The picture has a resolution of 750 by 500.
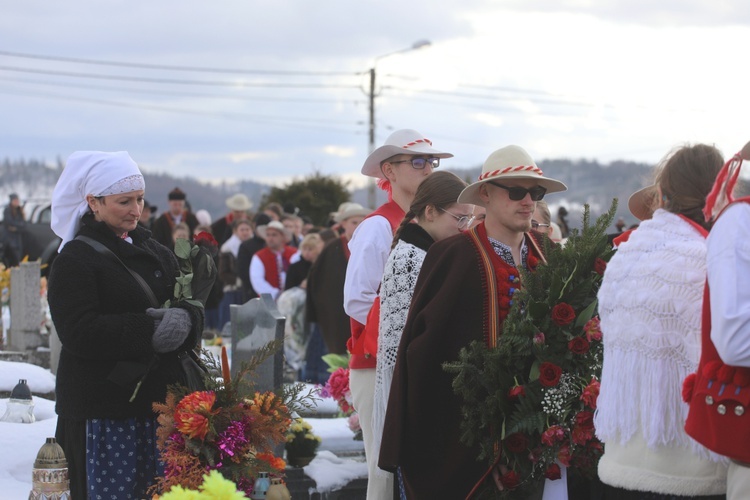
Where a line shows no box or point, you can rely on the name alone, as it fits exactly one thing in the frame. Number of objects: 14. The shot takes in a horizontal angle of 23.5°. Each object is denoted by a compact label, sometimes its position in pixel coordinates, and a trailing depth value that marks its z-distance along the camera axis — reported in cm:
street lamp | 5516
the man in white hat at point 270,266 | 2377
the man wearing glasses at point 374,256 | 965
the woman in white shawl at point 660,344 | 605
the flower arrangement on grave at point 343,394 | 1175
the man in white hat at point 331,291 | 1780
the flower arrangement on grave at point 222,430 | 772
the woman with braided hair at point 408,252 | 899
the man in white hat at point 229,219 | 2992
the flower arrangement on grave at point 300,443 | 1237
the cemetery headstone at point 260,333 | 1219
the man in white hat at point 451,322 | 819
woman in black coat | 803
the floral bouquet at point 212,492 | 458
